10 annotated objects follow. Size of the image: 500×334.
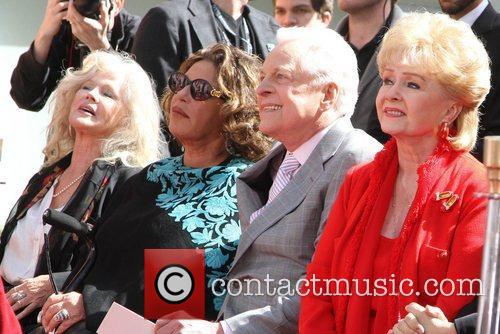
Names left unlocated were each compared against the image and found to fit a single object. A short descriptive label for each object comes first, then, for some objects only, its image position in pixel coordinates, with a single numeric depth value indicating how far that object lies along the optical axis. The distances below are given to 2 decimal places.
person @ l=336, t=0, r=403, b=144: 9.94
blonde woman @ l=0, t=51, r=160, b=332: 9.63
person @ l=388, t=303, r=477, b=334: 5.69
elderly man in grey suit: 7.22
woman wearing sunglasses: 8.32
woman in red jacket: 6.06
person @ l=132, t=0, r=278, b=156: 10.54
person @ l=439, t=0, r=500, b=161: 8.23
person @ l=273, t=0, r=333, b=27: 11.20
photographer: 11.23
